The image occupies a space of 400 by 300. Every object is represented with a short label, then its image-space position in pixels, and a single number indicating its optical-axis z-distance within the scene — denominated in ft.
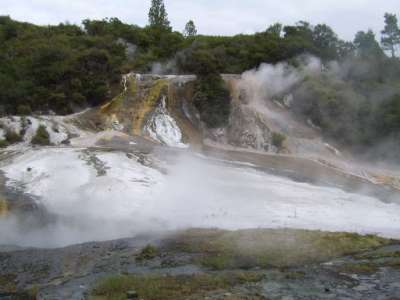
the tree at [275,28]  224.72
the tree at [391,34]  247.91
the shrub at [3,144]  118.52
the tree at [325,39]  196.85
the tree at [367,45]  193.18
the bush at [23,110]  145.89
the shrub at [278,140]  146.41
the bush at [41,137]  120.98
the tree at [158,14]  274.75
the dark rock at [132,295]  51.34
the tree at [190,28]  303.89
